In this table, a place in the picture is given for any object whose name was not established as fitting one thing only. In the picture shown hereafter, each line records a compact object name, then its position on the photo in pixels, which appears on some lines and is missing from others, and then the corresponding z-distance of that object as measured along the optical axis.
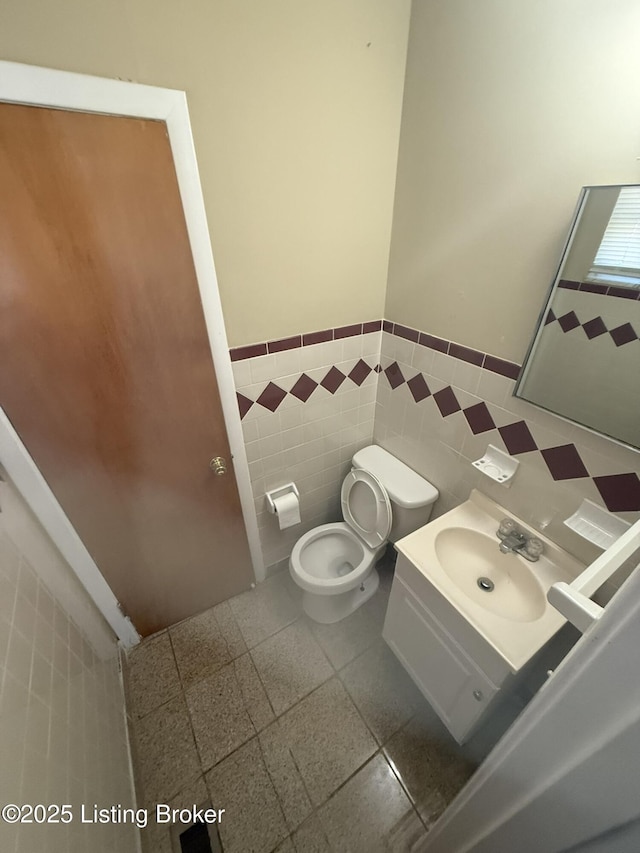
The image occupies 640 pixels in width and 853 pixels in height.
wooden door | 0.77
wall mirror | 0.78
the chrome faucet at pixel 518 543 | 1.09
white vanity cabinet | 0.96
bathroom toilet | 1.45
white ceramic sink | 0.91
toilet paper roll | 1.52
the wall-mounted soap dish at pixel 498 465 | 1.12
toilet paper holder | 1.54
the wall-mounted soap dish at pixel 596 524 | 0.92
